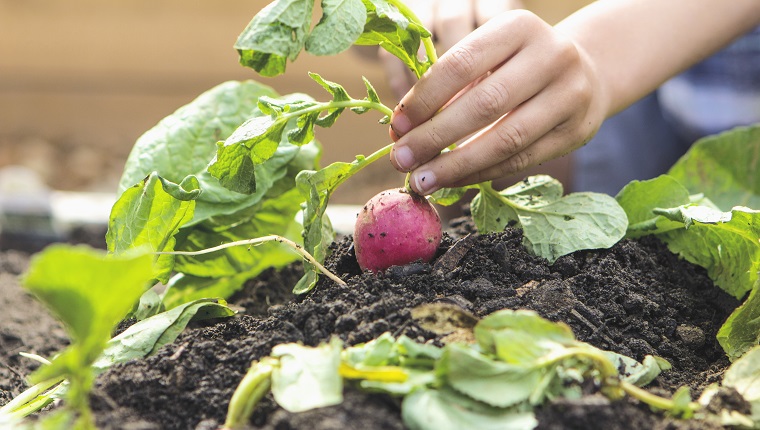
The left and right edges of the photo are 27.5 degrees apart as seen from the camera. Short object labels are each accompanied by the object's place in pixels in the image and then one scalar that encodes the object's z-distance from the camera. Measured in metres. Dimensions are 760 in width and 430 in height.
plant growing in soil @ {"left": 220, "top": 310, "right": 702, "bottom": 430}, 0.54
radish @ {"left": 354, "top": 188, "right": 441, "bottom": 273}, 0.64
